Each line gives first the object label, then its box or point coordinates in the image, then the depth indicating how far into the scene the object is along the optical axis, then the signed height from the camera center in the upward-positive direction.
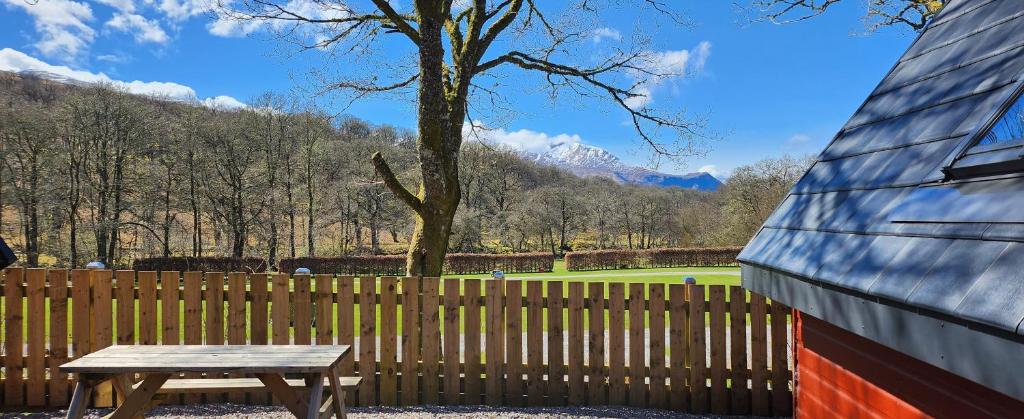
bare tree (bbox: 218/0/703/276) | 5.96 +1.55
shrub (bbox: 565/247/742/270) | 33.66 -3.04
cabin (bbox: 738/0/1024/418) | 1.48 -0.13
